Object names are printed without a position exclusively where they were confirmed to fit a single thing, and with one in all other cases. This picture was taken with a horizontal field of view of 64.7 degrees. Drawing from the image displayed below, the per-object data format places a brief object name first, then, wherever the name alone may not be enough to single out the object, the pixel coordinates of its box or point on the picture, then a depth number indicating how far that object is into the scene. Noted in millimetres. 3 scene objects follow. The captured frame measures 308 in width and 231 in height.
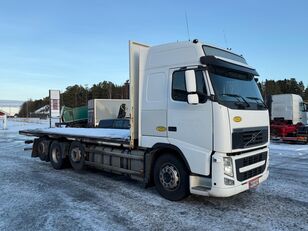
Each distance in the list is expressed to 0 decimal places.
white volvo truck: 4325
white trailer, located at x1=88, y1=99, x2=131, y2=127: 18881
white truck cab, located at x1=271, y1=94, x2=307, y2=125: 17410
